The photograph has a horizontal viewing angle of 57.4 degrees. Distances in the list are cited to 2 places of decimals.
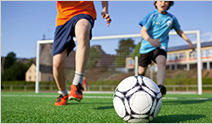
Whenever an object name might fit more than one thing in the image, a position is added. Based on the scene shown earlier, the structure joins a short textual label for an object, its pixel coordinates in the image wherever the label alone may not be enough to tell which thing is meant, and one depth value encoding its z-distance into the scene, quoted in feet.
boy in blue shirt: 11.64
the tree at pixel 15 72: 117.52
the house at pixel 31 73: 118.83
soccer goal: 31.09
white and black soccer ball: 5.25
